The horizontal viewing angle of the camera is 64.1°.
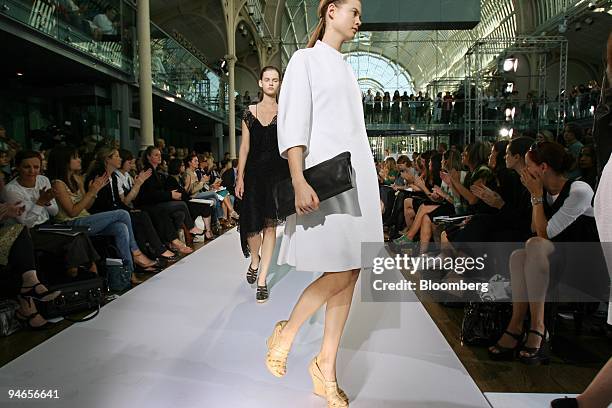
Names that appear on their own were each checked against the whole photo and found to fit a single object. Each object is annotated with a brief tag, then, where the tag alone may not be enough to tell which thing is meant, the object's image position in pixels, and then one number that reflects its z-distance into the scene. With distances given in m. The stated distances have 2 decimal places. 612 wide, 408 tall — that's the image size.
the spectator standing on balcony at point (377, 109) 17.48
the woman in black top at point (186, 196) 6.41
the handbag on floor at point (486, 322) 2.82
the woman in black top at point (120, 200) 4.82
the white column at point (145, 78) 9.12
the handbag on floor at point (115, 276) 4.30
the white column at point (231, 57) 16.91
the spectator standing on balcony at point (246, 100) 20.56
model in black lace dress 3.83
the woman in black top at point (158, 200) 5.82
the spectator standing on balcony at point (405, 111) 17.41
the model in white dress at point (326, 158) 1.92
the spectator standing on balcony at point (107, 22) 8.84
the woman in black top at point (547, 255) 2.60
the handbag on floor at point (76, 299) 3.37
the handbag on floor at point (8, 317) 3.10
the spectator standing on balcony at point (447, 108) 16.15
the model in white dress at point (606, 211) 1.67
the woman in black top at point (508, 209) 3.37
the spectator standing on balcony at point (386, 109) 17.50
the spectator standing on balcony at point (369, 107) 17.47
